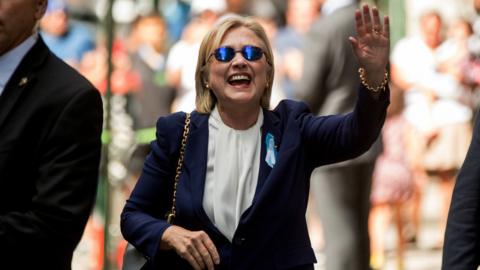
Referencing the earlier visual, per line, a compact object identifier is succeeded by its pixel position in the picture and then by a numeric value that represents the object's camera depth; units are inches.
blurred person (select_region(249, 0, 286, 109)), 724.7
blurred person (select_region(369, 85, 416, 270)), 713.0
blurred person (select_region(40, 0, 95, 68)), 799.1
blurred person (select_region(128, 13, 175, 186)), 768.3
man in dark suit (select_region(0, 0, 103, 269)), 350.3
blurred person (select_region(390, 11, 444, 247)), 715.4
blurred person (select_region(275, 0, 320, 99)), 709.9
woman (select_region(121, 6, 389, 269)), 365.7
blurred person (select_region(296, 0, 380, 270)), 635.5
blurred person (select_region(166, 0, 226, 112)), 757.3
